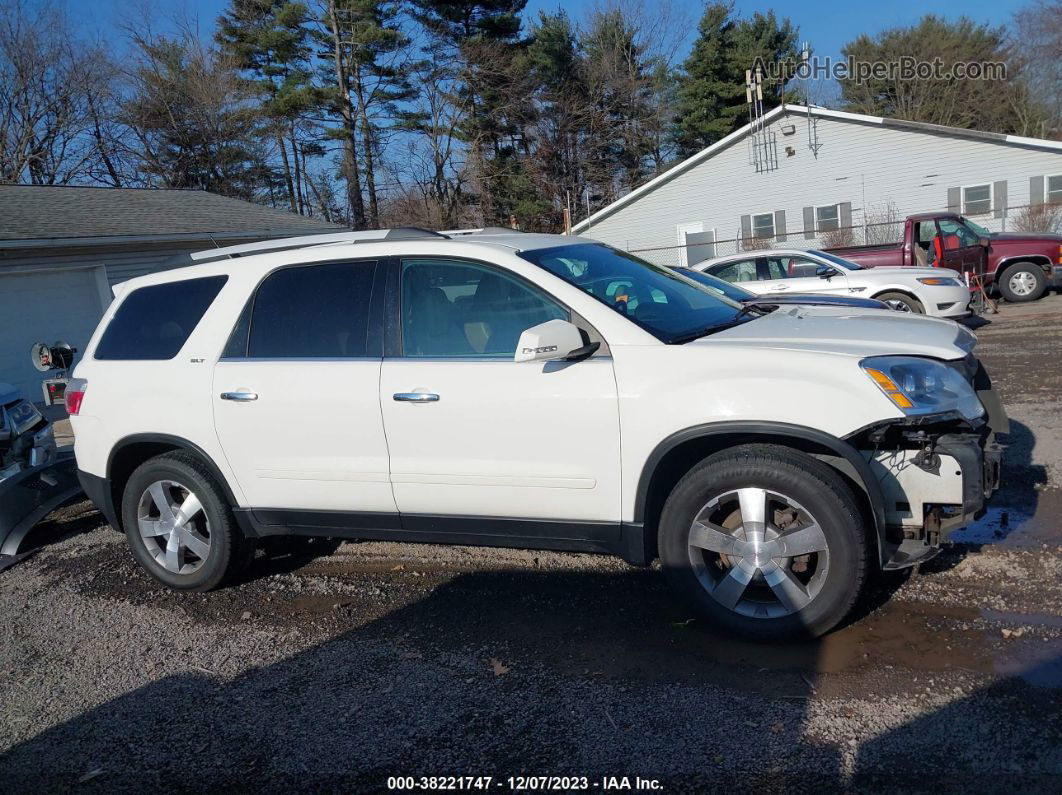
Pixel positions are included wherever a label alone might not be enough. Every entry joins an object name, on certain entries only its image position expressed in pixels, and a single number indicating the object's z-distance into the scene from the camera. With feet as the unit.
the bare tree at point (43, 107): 99.91
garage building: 44.62
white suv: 11.25
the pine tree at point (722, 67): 129.90
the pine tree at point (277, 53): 108.47
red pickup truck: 48.70
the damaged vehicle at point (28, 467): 19.22
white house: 81.82
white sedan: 39.14
